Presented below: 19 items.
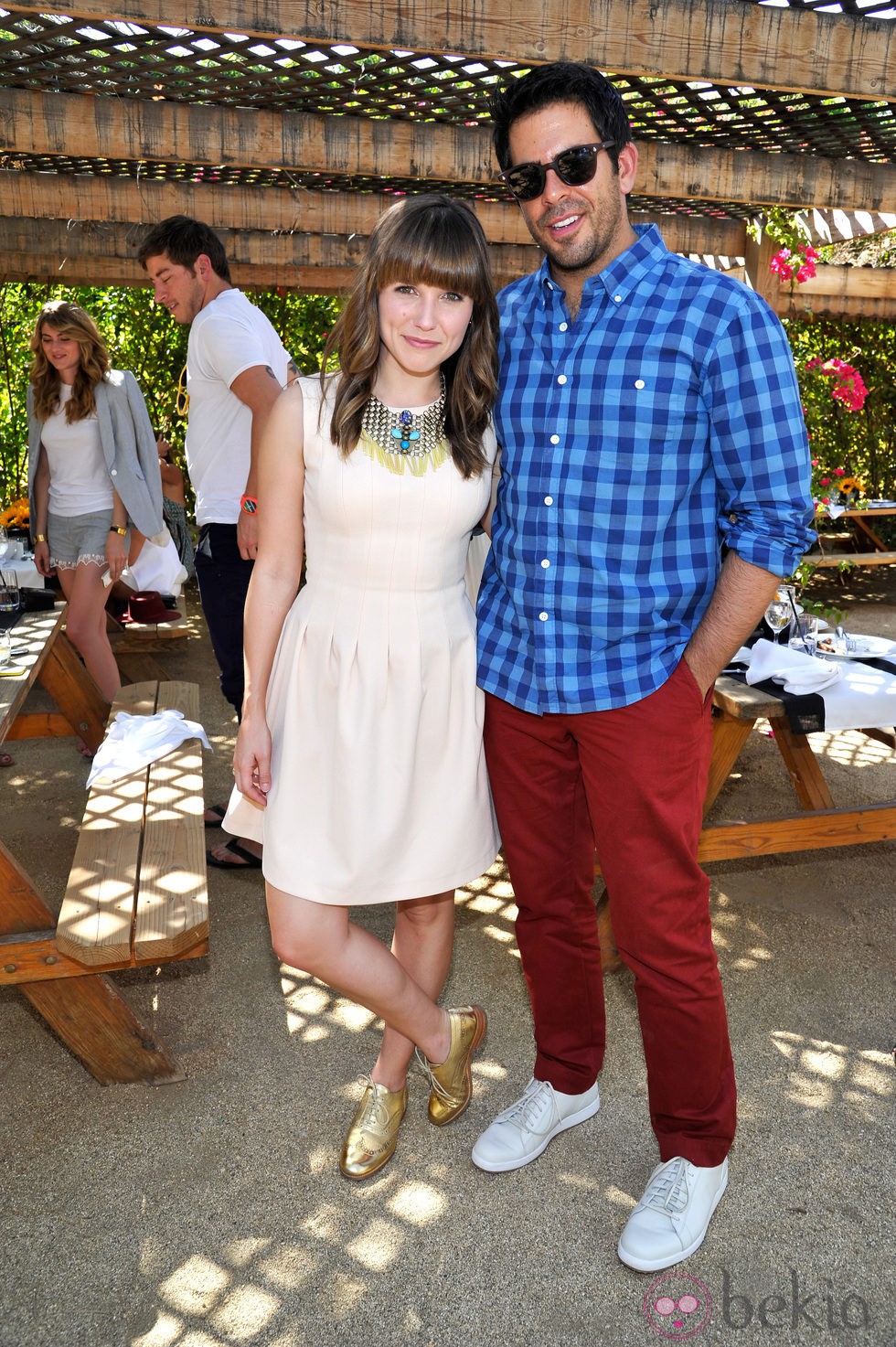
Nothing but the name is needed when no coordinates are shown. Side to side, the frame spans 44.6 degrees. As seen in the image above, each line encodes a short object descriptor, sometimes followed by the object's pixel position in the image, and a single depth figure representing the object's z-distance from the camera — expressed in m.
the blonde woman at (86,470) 5.03
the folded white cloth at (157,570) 6.61
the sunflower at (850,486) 7.14
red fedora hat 6.63
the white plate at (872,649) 3.94
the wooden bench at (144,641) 6.42
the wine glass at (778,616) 4.08
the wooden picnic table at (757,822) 3.38
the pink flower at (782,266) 5.69
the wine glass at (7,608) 4.20
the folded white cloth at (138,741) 3.45
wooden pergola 3.03
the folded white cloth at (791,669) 3.47
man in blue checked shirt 1.92
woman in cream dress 2.04
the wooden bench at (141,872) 2.41
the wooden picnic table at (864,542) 9.10
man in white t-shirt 3.58
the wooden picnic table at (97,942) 2.46
